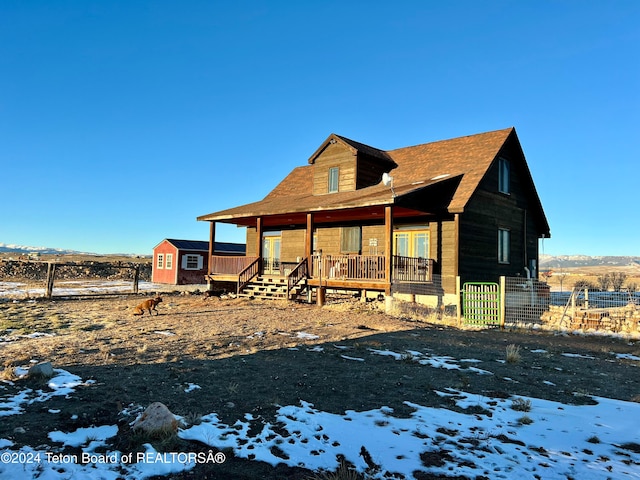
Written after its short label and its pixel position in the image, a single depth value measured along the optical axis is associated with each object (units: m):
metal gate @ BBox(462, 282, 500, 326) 13.98
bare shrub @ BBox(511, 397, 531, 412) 5.56
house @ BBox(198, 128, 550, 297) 16.67
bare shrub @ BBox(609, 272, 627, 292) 36.50
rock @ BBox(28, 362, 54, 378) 6.16
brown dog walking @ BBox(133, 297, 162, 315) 13.91
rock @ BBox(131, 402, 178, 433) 4.37
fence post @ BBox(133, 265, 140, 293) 22.74
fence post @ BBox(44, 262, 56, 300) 18.58
